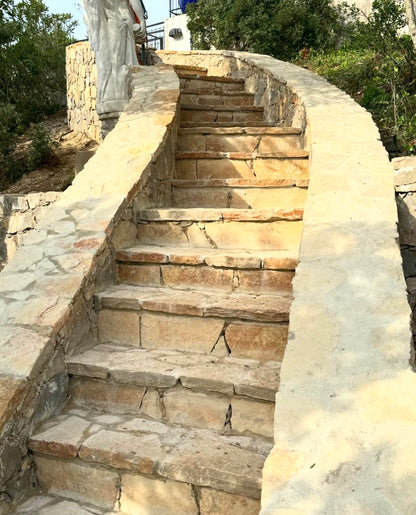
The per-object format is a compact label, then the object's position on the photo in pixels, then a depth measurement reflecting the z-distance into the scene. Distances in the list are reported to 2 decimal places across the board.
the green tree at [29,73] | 11.84
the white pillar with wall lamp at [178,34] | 16.28
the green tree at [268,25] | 8.91
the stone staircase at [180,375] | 1.84
